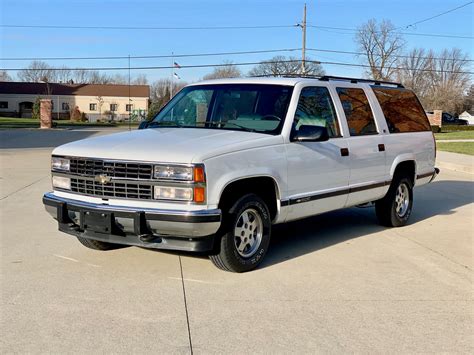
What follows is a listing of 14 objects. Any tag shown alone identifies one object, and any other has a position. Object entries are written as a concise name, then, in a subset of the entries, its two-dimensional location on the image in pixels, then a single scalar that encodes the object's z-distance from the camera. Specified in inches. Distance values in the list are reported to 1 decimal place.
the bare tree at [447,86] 3223.4
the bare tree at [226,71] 2540.6
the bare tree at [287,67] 2145.7
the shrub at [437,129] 1675.7
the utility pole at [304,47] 1834.6
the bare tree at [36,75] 4190.5
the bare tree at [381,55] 2920.8
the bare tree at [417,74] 3065.9
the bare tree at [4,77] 4419.3
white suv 187.9
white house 3152.3
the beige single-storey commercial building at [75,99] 3363.7
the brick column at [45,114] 1817.2
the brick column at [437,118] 1736.0
